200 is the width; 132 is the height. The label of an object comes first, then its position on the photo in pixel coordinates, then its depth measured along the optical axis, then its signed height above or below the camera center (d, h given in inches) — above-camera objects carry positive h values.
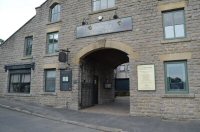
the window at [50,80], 432.2 -7.5
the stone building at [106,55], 306.9 +58.9
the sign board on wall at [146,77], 320.7 +1.2
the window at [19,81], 472.9 -11.7
